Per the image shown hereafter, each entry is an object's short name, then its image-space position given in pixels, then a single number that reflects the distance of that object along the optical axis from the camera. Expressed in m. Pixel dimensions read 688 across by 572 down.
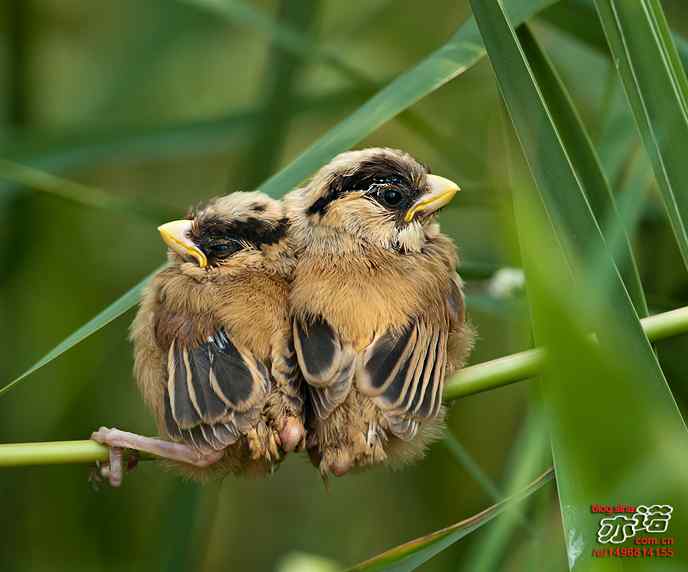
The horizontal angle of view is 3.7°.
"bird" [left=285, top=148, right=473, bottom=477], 2.00
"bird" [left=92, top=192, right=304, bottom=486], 2.00
